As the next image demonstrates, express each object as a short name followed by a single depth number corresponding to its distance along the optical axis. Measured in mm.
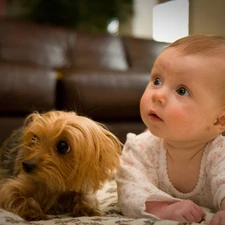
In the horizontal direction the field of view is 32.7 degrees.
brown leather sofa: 1815
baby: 896
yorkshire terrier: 959
